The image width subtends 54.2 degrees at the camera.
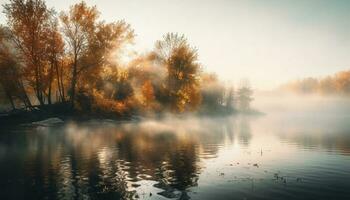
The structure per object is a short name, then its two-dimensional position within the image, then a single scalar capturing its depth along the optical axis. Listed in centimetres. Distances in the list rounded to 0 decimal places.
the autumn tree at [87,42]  6481
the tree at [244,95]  16925
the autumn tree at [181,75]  8512
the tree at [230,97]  15564
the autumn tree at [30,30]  5784
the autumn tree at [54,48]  6069
